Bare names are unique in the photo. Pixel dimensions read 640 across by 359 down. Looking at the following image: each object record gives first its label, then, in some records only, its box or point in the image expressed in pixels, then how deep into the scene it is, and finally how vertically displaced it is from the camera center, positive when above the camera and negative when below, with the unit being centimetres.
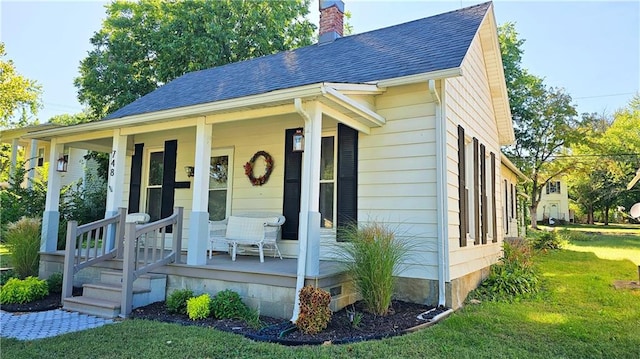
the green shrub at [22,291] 556 -114
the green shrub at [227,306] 457 -106
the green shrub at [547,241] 1313 -68
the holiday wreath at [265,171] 685 +80
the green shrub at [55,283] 612 -111
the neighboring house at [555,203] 3934 +182
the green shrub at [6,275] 645 -111
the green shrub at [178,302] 487 -107
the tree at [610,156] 2402 +417
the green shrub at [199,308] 457 -108
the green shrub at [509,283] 601 -99
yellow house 487 +92
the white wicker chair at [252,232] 587 -26
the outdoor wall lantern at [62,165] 699 +80
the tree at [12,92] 1997 +618
